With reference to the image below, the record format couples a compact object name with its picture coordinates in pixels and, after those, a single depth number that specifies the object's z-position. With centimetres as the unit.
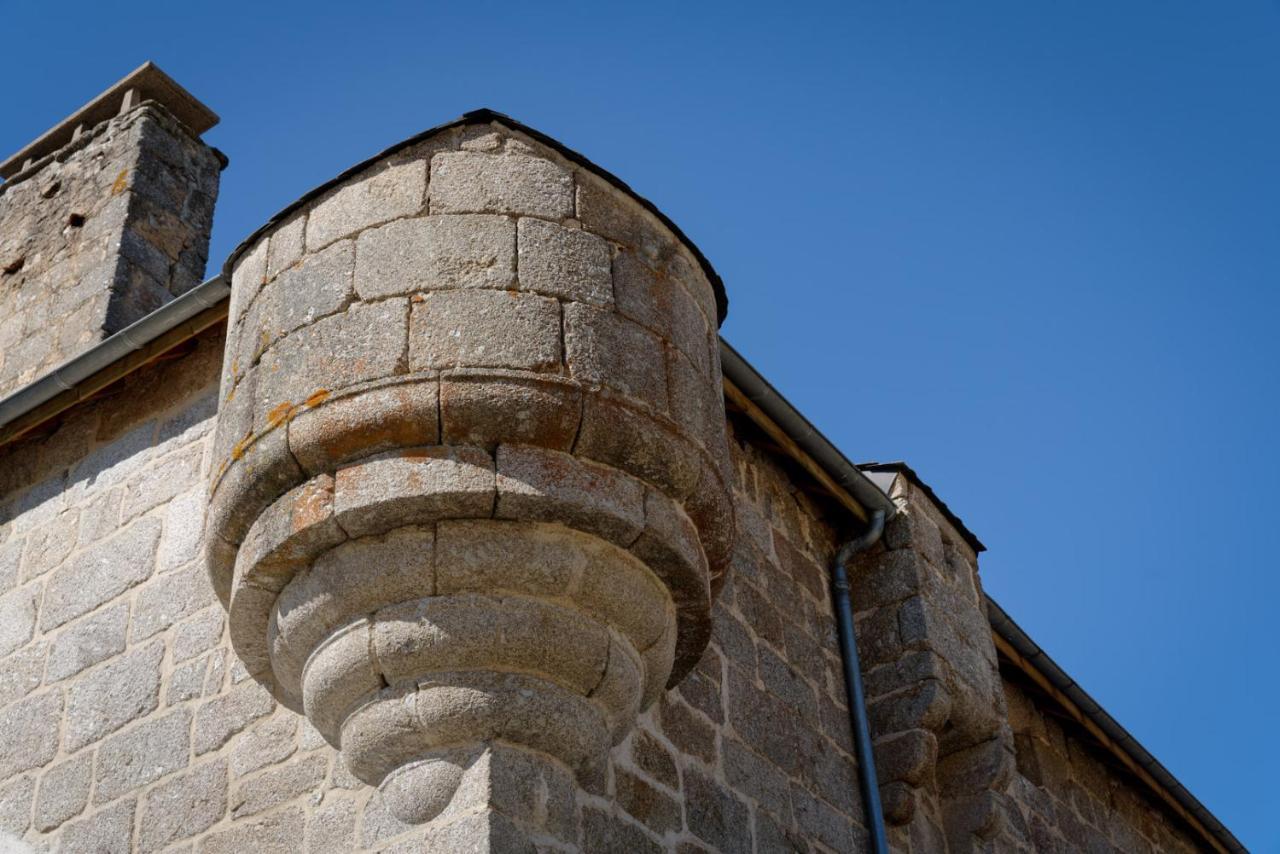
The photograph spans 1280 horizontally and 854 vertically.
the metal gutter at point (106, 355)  505
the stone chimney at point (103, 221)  710
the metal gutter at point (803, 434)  534
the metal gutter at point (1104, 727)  677
